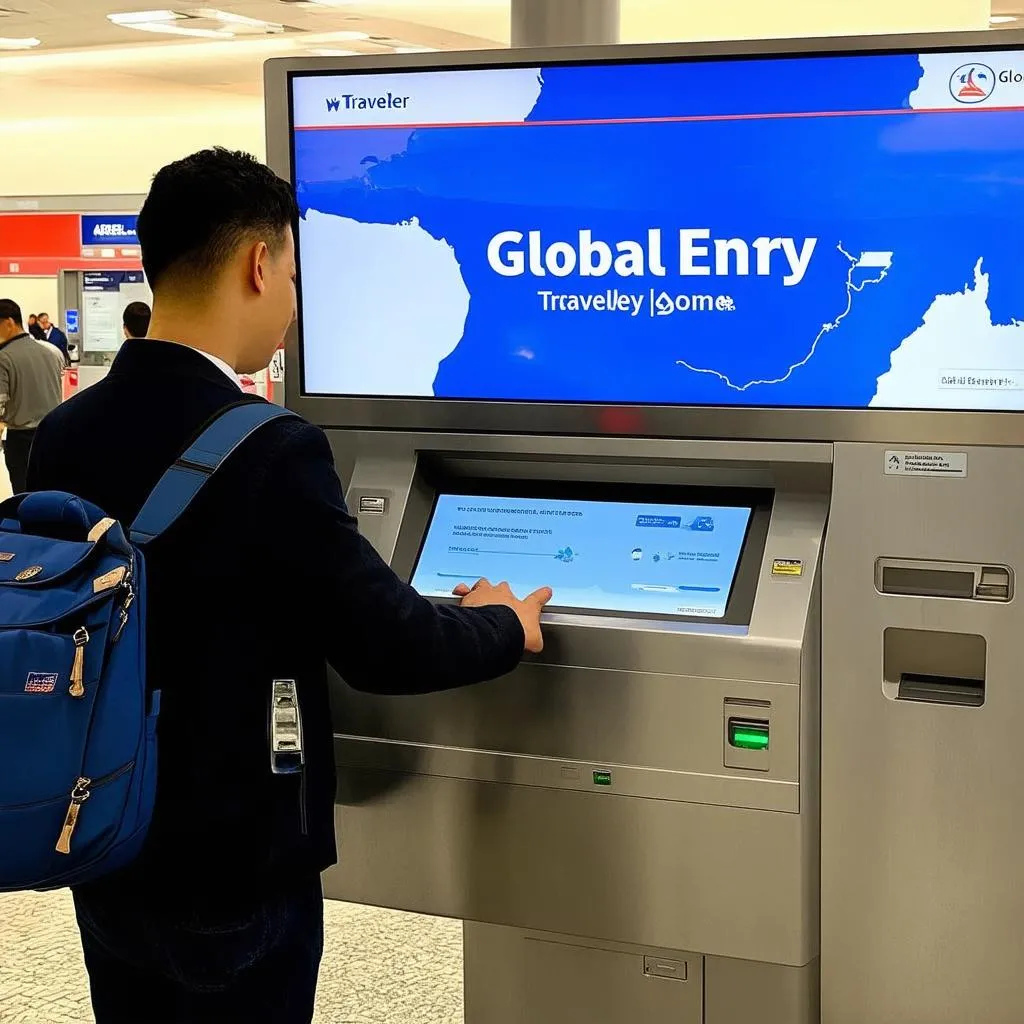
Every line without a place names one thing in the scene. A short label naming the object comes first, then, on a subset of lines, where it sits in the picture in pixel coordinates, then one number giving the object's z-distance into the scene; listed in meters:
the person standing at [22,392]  8.28
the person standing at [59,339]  11.82
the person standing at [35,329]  11.65
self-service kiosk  2.07
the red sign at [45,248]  11.63
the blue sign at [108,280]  11.49
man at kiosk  1.74
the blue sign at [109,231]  11.47
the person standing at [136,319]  7.50
